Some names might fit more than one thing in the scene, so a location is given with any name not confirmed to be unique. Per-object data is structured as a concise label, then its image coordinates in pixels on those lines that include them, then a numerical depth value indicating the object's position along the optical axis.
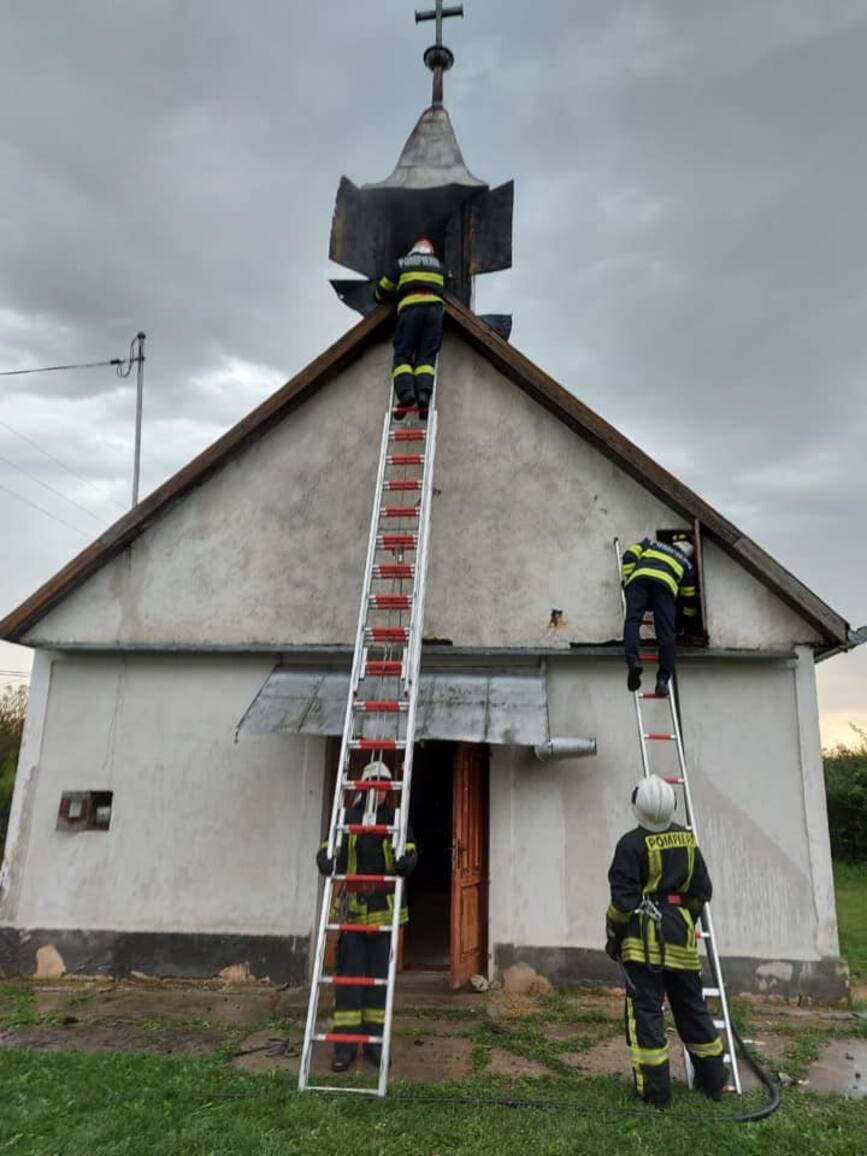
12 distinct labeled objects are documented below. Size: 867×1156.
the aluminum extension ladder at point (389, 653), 4.44
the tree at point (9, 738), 13.31
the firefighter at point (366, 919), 4.77
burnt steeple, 8.87
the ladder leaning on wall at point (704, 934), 4.46
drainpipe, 6.50
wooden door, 6.60
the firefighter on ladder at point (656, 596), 5.88
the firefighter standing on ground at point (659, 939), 4.18
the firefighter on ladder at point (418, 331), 7.07
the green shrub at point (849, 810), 17.16
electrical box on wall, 7.02
